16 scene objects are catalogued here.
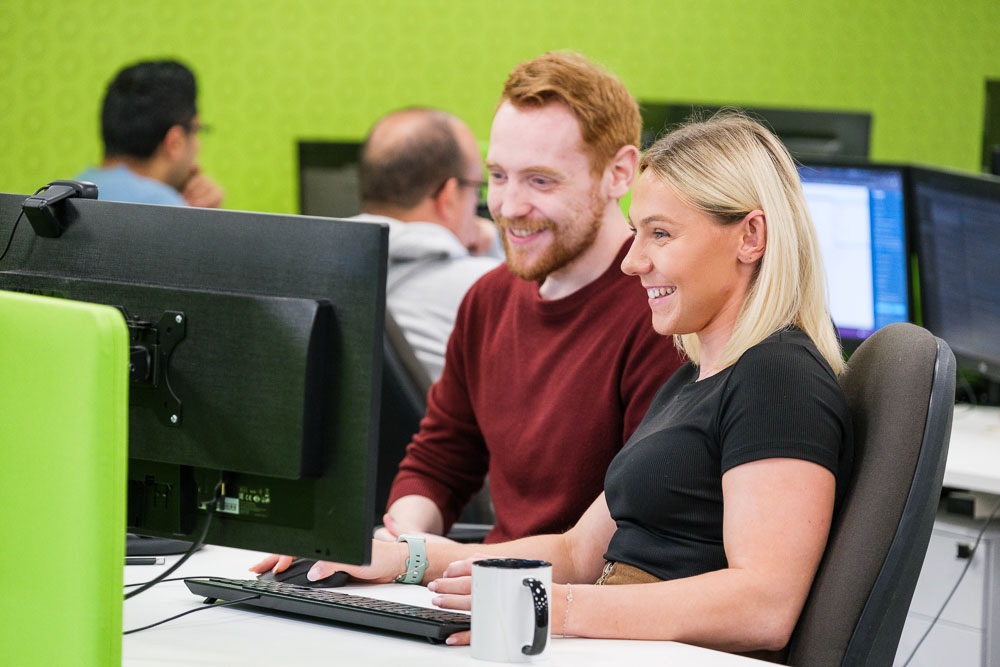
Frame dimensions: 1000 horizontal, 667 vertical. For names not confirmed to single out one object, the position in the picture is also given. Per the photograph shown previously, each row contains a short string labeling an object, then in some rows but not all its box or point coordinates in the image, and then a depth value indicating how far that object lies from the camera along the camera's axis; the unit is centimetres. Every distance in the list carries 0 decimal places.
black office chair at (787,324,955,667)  252
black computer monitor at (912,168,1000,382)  413
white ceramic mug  238
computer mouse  272
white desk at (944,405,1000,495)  333
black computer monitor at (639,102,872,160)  556
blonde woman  250
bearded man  305
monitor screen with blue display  449
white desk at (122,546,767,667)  243
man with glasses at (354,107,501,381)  433
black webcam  254
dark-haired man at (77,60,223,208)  568
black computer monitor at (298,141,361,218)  668
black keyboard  249
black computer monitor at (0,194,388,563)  239
